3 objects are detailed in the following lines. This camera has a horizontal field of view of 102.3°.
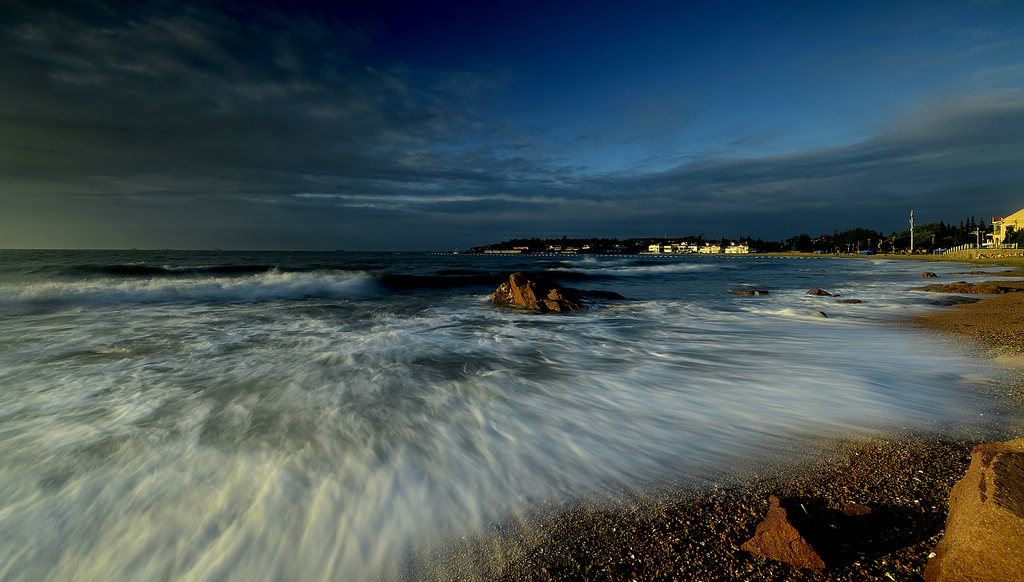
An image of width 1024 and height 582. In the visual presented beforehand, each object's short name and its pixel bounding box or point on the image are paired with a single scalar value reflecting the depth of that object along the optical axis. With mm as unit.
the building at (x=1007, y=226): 66688
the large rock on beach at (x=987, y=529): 1364
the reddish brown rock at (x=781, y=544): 1659
